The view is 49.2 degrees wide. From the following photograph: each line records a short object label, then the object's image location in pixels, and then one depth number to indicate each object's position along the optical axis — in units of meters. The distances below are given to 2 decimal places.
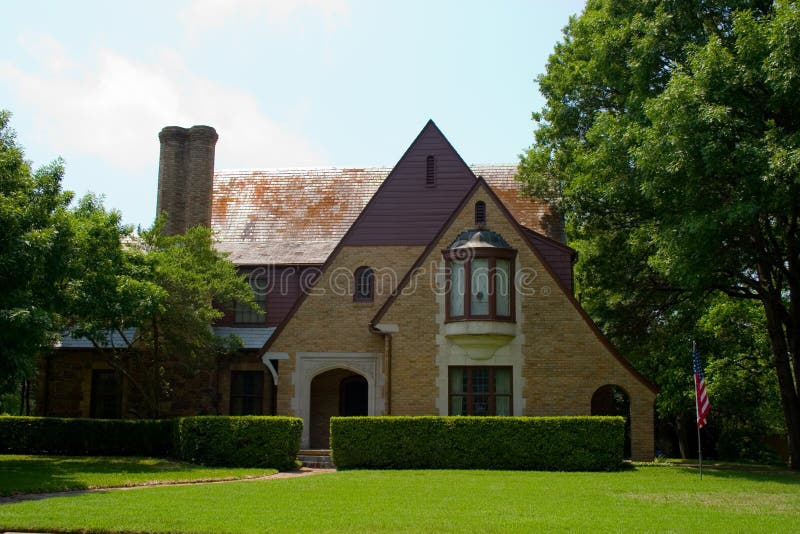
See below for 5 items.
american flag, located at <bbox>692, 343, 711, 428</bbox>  20.59
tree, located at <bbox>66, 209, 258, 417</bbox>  22.42
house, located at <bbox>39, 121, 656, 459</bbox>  24.33
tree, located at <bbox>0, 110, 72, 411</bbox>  18.05
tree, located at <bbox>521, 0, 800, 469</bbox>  20.20
